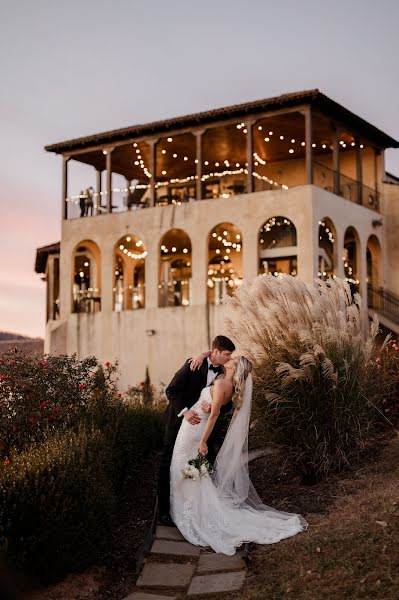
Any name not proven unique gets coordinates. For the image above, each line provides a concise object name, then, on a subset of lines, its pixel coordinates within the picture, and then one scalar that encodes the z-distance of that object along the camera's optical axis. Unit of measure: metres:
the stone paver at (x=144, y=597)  7.46
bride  8.42
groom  9.03
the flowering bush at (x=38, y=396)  11.60
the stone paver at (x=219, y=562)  7.77
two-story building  25.39
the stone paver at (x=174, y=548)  8.26
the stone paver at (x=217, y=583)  7.32
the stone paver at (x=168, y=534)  8.59
